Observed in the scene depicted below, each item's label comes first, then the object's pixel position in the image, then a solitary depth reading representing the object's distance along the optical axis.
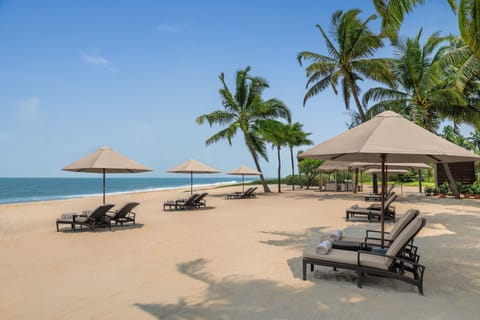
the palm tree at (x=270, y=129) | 23.75
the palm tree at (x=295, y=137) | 29.15
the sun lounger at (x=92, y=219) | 9.12
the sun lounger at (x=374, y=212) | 10.30
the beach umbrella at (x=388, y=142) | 4.50
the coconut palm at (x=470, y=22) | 7.21
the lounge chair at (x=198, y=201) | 14.72
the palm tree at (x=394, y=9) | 7.69
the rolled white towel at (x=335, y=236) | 5.54
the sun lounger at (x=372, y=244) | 5.23
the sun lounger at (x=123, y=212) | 9.73
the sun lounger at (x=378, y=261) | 4.11
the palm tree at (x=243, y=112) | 23.75
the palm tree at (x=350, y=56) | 18.47
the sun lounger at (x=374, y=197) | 16.97
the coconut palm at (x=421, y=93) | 17.31
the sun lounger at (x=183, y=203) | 14.49
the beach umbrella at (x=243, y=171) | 22.33
